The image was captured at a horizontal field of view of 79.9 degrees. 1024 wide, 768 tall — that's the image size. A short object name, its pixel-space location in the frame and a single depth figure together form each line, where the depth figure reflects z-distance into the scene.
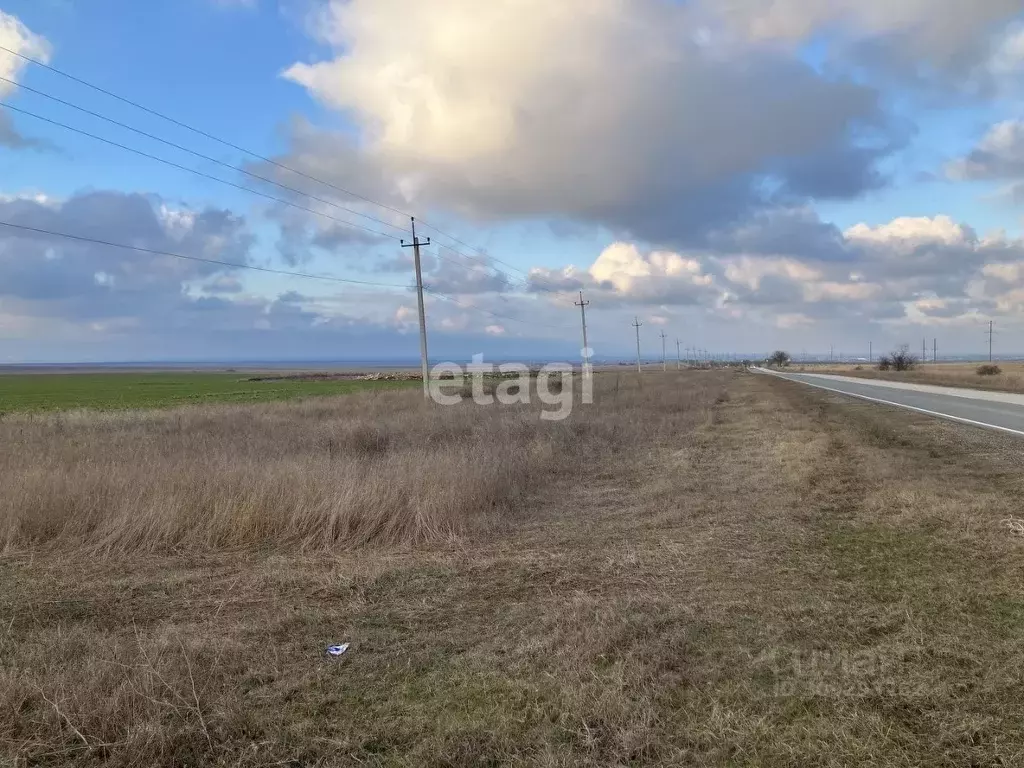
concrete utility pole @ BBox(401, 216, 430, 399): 27.52
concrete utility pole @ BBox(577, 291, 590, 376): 52.87
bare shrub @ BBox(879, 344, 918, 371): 89.56
